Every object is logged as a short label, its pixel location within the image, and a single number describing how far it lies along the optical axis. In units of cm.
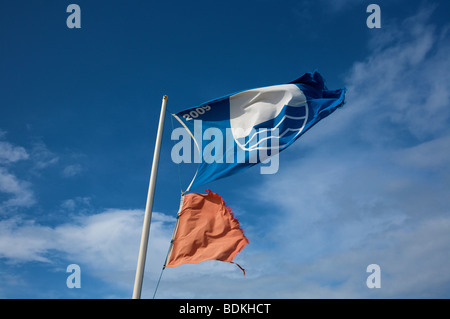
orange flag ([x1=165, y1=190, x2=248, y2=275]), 1356
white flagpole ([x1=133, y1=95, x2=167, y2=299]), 1227
